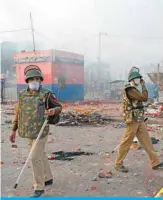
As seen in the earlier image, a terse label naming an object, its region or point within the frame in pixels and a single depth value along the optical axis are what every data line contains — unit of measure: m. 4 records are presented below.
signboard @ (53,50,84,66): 27.95
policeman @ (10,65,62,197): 4.04
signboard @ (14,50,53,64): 27.88
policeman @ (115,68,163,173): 5.07
